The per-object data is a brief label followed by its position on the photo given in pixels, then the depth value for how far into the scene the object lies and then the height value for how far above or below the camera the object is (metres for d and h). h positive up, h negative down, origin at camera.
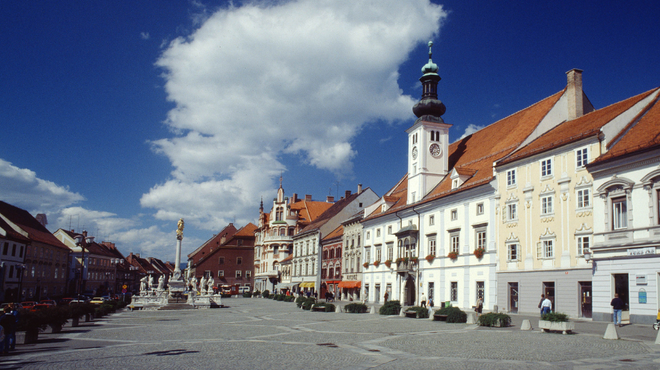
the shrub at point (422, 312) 33.31 -2.55
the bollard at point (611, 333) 20.12 -2.08
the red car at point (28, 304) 40.35 -3.41
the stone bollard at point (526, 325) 24.62 -2.31
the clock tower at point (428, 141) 51.75 +11.97
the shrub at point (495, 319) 26.25 -2.26
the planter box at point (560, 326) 22.58 -2.14
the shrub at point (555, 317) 22.78 -1.79
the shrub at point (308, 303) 44.62 -2.98
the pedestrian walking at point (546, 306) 28.06 -1.65
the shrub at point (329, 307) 41.50 -3.00
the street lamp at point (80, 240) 37.44 +1.25
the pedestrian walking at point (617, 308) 25.08 -1.50
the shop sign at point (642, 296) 26.43 -0.95
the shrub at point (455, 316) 29.34 -2.39
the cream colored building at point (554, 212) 31.09 +3.64
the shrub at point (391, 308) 36.97 -2.63
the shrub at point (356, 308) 39.72 -2.88
